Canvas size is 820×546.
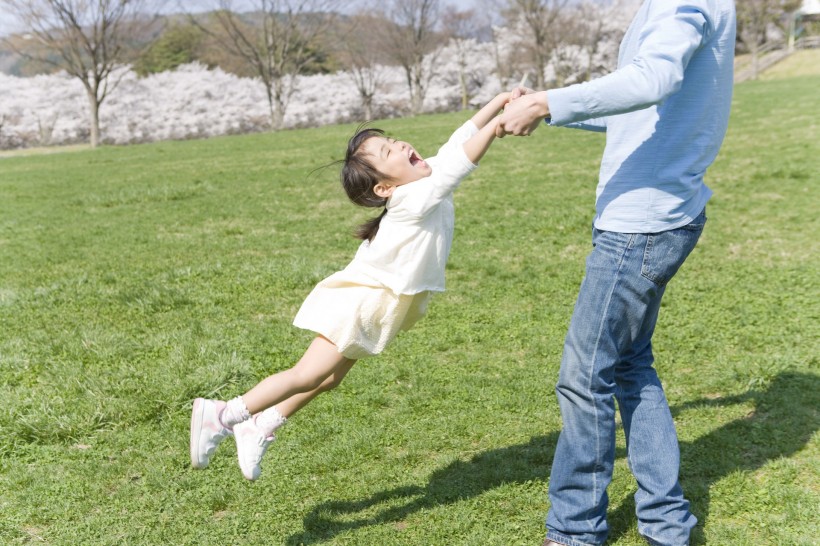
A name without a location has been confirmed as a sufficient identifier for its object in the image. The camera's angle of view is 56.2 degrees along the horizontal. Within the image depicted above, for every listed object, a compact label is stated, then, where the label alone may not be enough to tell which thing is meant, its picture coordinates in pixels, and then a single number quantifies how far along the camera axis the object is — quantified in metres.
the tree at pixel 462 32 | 44.34
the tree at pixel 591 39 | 46.67
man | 2.36
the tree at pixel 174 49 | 51.81
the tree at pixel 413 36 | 37.83
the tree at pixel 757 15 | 44.09
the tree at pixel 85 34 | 27.58
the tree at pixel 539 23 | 36.66
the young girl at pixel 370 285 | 2.91
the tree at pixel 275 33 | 34.12
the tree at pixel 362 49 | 38.50
